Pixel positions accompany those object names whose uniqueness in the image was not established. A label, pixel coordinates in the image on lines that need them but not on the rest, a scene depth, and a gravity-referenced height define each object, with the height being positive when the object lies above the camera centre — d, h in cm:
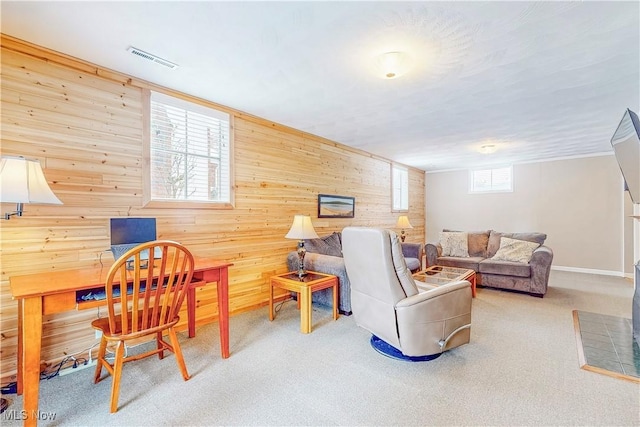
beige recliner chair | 218 -71
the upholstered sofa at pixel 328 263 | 346 -67
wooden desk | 161 -52
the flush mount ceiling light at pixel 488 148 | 503 +108
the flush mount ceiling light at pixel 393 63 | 227 +118
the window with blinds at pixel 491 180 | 672 +73
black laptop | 227 -18
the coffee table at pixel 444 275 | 362 -85
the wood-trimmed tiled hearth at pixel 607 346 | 225 -120
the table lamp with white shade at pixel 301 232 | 338 -24
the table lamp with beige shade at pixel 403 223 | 576 -24
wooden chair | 173 -62
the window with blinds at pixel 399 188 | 670 +53
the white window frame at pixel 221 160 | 277 +55
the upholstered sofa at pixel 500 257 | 421 -75
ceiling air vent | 226 +122
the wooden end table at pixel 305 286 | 298 -80
